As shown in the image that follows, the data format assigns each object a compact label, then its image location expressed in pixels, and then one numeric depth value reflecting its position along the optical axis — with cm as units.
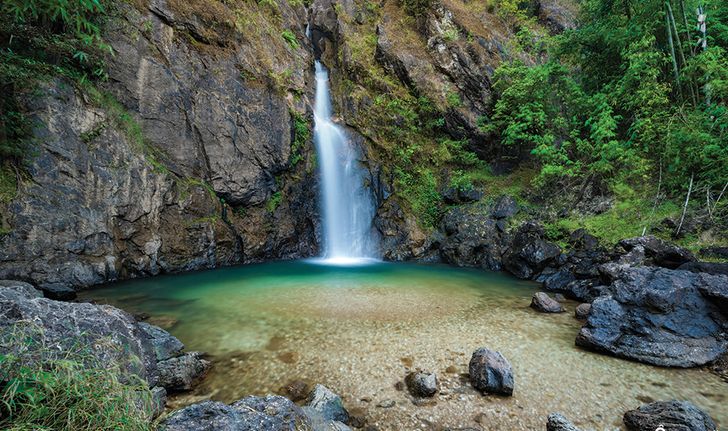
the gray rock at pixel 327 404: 341
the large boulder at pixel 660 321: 493
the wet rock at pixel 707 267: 631
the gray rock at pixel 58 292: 734
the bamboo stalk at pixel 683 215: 862
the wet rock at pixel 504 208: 1457
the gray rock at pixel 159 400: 320
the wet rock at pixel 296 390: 389
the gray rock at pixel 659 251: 735
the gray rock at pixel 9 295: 263
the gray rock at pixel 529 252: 1105
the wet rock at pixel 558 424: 317
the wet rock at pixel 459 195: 1609
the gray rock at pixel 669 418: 313
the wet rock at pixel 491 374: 397
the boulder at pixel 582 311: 670
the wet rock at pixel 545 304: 718
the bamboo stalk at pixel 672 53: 1048
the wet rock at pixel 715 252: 720
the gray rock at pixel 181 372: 392
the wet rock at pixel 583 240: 1010
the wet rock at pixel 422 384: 394
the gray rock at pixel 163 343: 463
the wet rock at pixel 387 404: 374
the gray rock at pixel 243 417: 213
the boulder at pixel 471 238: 1381
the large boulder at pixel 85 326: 252
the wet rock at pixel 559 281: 935
